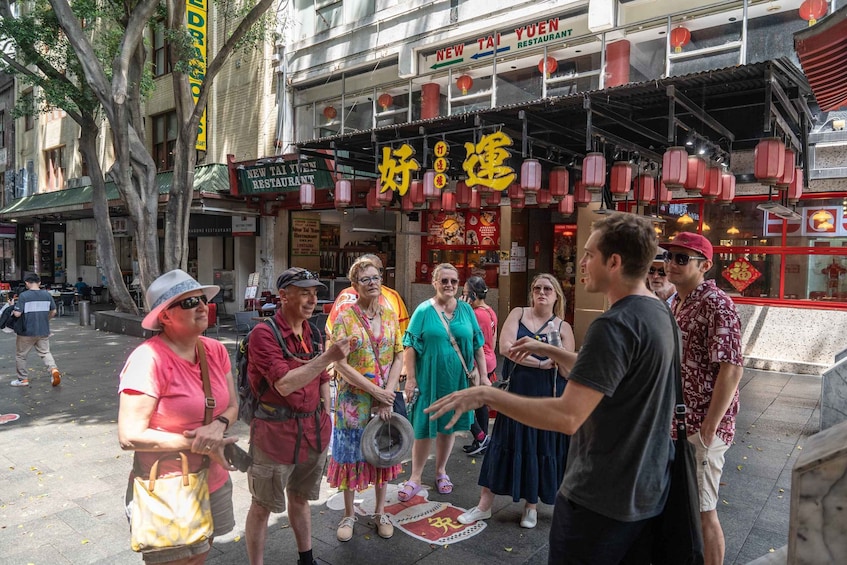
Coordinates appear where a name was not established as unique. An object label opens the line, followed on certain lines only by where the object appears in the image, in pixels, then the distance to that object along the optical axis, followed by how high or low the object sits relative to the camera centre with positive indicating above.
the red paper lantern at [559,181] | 9.37 +1.37
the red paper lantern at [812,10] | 8.12 +3.85
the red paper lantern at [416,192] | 10.83 +1.32
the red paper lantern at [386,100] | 13.51 +3.95
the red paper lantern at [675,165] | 7.06 +1.26
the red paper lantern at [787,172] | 7.07 +1.20
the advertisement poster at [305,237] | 16.89 +0.60
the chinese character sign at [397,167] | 10.02 +1.70
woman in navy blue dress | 4.03 -1.38
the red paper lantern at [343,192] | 11.34 +1.35
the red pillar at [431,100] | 12.88 +3.77
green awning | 15.74 +2.08
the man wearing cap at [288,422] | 3.01 -0.97
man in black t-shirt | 1.90 -0.55
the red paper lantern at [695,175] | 7.49 +1.22
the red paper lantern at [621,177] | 8.04 +1.25
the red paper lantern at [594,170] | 7.59 +1.27
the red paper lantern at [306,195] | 12.30 +1.39
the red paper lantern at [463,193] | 11.01 +1.33
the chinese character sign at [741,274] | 10.22 -0.22
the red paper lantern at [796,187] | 8.34 +1.18
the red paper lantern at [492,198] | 10.51 +1.18
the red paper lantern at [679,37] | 9.30 +3.90
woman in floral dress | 3.79 -0.99
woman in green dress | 4.55 -0.92
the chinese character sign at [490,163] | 8.63 +1.58
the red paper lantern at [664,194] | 9.40 +1.17
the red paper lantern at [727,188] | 8.55 +1.19
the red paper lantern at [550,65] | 10.96 +3.98
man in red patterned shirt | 2.93 -0.57
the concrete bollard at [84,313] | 15.61 -1.78
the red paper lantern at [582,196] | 9.64 +1.15
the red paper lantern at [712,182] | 8.03 +1.20
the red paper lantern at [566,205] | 10.27 +1.04
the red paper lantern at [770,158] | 6.50 +1.27
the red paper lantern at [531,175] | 8.29 +1.29
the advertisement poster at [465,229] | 13.48 +0.76
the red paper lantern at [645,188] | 9.45 +1.28
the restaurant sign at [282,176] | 13.83 +2.11
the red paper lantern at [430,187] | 10.14 +1.33
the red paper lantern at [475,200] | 10.81 +1.17
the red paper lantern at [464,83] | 12.15 +3.98
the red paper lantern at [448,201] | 11.41 +1.21
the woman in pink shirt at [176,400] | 2.36 -0.67
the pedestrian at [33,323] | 8.14 -1.10
